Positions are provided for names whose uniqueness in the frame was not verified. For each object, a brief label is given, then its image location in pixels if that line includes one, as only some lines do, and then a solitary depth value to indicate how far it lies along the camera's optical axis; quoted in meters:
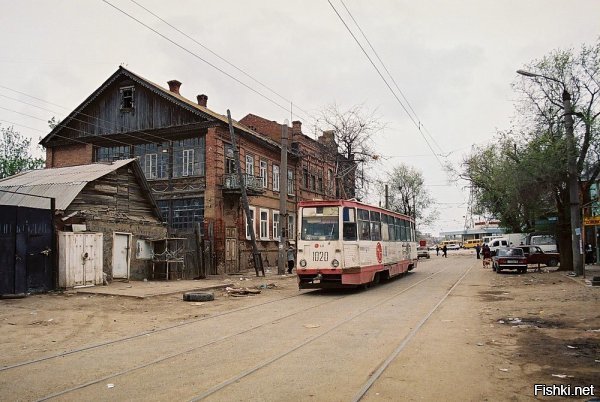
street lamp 20.97
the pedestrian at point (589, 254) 31.76
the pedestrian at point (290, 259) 29.33
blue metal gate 15.24
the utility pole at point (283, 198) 27.08
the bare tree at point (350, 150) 39.25
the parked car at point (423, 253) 58.26
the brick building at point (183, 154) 30.33
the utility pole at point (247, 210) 25.41
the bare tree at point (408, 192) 79.69
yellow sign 21.97
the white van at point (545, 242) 35.89
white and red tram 17.20
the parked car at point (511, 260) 28.22
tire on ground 16.08
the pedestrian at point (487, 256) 35.97
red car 31.53
